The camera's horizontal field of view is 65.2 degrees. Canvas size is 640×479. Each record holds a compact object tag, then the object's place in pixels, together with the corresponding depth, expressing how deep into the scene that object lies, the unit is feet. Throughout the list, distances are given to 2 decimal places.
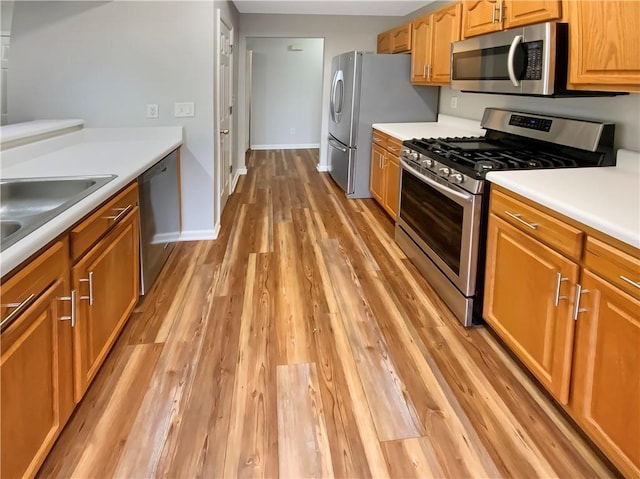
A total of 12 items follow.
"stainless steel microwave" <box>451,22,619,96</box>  7.82
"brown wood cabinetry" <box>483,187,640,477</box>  4.80
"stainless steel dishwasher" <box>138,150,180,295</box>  8.87
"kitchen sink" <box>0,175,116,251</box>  6.57
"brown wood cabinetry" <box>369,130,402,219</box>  14.35
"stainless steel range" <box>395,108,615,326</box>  8.09
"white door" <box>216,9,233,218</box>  13.58
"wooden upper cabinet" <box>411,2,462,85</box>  12.71
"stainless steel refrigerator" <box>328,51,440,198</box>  16.67
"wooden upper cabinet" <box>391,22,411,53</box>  16.53
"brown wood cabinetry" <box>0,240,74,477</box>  4.09
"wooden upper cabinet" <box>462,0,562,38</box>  8.09
